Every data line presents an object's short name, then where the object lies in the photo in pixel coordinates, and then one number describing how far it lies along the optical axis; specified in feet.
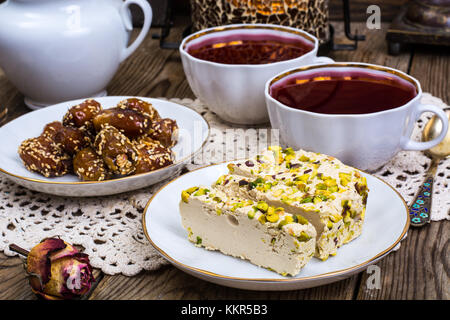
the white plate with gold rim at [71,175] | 1.81
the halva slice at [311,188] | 1.61
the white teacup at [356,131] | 1.82
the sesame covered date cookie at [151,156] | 1.85
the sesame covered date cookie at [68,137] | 1.91
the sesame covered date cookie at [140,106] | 1.98
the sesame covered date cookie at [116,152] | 1.83
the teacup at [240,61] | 2.05
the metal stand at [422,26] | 2.50
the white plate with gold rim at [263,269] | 1.54
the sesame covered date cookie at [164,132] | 1.96
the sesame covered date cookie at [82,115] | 1.95
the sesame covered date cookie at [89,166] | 1.83
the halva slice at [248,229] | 1.56
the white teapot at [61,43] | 2.16
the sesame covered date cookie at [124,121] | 1.90
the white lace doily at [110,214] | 1.71
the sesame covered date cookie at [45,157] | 1.88
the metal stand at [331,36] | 2.50
